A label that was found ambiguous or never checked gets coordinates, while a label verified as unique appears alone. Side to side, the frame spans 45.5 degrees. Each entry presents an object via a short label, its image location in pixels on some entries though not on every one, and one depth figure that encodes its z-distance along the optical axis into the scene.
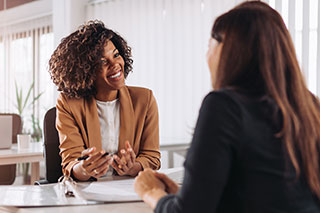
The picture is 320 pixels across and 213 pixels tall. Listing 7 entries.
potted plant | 5.54
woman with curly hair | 1.83
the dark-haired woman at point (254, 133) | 0.74
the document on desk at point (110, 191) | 1.30
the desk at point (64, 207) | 1.18
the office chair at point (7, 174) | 3.70
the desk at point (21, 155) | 2.88
